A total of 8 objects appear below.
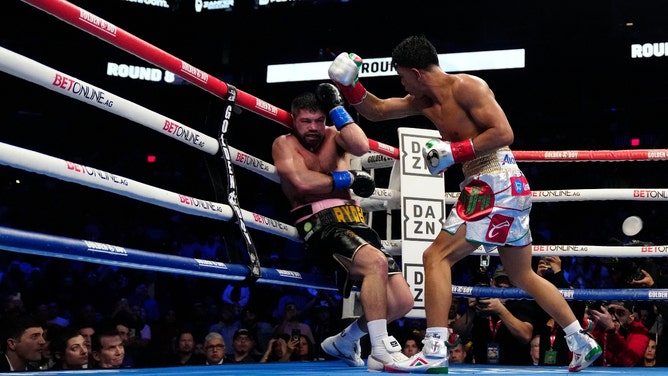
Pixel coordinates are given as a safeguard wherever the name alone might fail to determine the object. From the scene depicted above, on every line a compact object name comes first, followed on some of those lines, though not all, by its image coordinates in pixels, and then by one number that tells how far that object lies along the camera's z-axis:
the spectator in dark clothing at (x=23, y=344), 3.86
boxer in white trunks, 2.89
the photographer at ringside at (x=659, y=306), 4.28
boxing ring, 2.20
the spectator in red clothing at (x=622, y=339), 4.30
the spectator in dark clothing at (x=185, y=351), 5.94
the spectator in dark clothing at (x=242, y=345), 5.62
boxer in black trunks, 3.28
